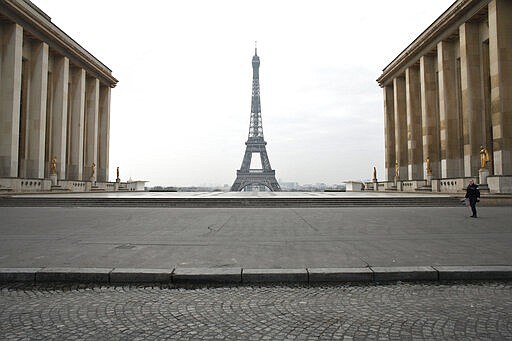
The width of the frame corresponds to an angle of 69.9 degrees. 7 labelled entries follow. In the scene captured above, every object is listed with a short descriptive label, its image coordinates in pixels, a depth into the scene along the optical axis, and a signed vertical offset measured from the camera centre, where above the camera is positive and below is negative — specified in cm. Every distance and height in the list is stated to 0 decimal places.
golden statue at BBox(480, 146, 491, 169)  2406 +197
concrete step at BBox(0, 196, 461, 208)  1980 -74
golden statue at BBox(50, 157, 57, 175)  3272 +205
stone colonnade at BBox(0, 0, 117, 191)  3028 +868
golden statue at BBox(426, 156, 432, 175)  3347 +167
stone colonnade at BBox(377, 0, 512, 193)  2627 +796
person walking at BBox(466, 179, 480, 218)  1354 -31
